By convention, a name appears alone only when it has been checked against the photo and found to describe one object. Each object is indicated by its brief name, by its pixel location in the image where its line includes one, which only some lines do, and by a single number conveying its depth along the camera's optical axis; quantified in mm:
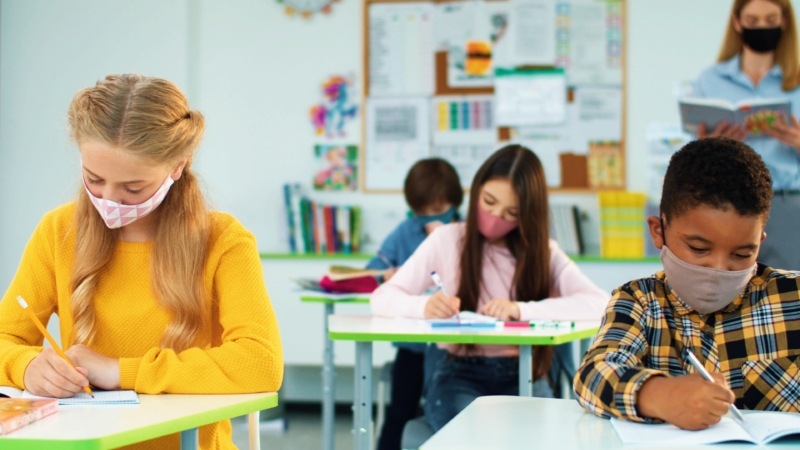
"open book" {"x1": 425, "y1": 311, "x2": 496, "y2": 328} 2296
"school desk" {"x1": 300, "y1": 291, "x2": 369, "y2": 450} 3093
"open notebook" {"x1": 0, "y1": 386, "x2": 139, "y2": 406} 1290
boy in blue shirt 3643
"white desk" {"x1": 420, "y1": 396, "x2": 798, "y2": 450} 1073
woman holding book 2711
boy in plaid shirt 1334
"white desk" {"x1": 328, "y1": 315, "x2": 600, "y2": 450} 2105
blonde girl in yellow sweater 1493
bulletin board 4633
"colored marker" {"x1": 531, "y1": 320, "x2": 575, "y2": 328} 2312
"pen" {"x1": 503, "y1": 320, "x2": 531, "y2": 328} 2295
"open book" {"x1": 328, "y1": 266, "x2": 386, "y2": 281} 3168
